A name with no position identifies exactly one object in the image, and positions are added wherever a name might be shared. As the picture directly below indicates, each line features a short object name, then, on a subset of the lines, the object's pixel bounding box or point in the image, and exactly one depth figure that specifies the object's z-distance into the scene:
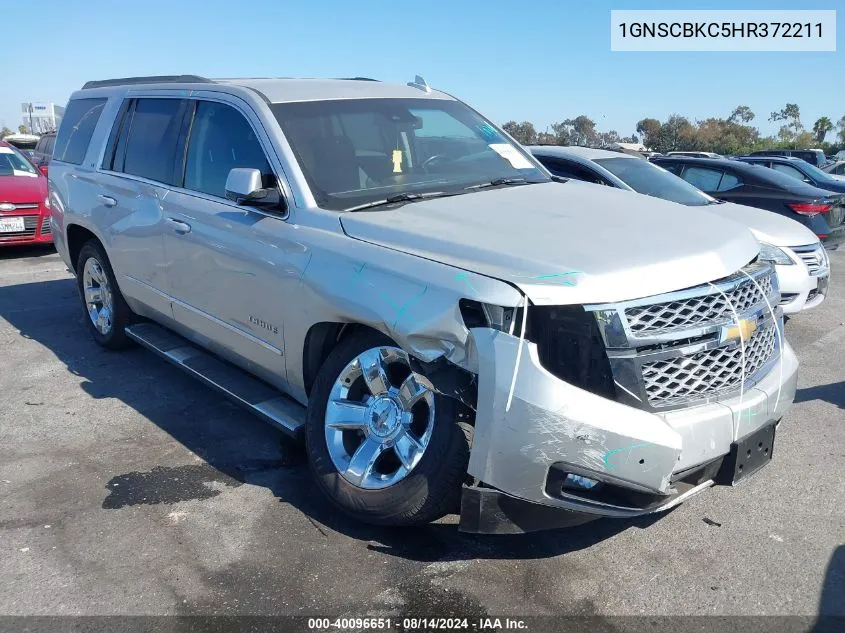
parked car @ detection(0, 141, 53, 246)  10.63
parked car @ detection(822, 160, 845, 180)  23.26
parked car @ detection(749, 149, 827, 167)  25.66
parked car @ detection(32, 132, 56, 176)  16.08
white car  6.59
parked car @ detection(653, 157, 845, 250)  9.22
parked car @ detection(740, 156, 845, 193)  13.31
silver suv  2.80
